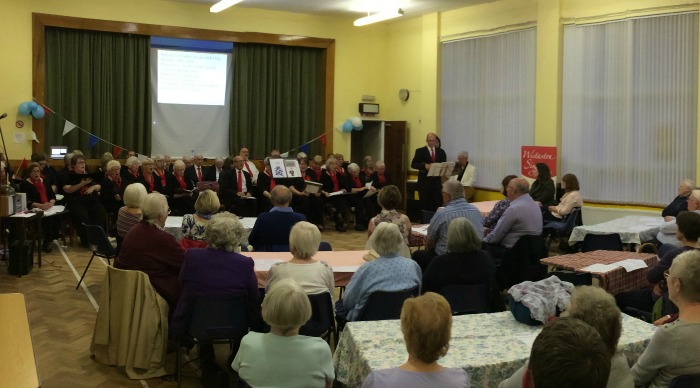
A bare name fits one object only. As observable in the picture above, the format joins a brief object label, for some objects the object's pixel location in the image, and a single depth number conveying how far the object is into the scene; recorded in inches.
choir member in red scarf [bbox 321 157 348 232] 468.1
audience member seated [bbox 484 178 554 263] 255.3
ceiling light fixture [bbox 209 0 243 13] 422.6
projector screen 499.2
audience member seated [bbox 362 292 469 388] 100.1
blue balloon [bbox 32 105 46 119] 443.8
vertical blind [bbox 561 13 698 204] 386.0
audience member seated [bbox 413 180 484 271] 236.7
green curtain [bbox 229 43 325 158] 521.0
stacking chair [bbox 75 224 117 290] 264.2
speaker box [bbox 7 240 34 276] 304.3
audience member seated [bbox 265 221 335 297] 167.9
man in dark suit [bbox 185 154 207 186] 448.8
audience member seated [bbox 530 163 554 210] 393.7
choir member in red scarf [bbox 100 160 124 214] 392.5
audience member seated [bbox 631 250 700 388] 114.7
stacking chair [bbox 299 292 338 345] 166.4
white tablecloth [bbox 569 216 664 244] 283.0
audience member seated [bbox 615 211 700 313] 186.2
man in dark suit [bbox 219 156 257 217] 443.8
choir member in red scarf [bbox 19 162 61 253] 352.2
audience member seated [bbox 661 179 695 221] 321.1
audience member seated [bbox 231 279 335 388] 119.6
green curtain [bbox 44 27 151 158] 461.4
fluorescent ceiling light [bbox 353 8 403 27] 458.3
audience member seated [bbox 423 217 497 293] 187.0
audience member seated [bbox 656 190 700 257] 244.6
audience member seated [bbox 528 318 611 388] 70.2
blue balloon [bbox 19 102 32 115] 443.2
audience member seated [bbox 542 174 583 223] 356.5
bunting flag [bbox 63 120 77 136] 461.1
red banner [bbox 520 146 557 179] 431.5
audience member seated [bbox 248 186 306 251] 235.1
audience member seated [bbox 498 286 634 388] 105.0
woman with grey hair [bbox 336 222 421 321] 168.7
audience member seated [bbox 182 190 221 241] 216.1
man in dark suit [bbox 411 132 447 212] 485.1
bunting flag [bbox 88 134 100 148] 468.8
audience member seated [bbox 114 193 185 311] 188.2
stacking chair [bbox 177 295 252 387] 168.6
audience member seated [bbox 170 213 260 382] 167.8
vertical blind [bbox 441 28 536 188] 465.7
